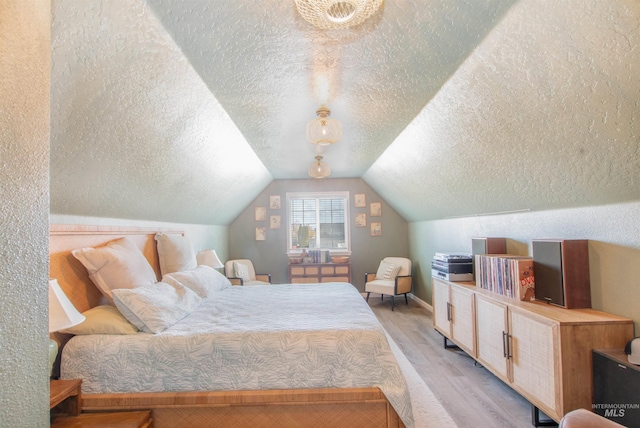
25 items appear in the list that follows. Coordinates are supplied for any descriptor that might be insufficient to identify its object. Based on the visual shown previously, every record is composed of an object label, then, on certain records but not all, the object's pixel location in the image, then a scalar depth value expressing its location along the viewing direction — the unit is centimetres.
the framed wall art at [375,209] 583
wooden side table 150
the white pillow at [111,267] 200
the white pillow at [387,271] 513
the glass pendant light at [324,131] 217
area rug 201
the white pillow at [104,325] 179
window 588
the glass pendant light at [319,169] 340
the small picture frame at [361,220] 582
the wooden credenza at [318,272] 527
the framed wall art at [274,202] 580
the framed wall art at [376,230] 582
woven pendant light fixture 116
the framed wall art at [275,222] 580
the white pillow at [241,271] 494
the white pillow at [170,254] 301
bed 169
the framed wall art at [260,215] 580
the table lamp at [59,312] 136
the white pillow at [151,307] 186
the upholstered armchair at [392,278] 486
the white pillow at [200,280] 264
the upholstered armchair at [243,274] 479
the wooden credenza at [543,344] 176
